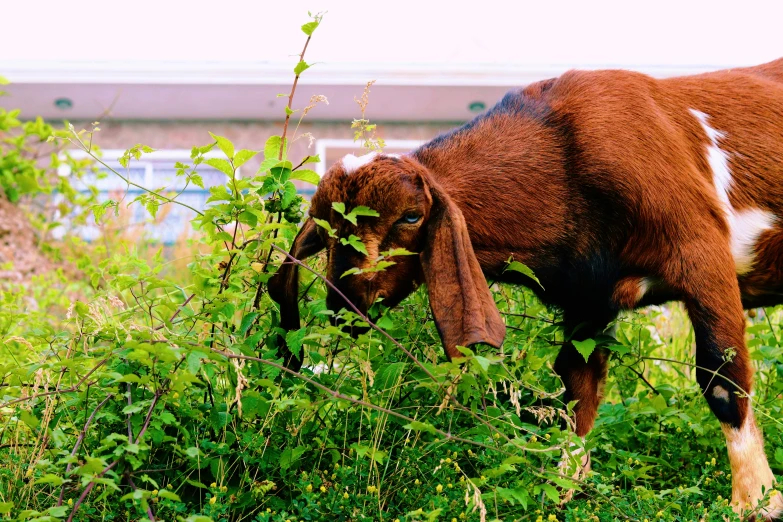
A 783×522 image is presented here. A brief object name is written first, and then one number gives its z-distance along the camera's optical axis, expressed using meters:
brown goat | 2.98
